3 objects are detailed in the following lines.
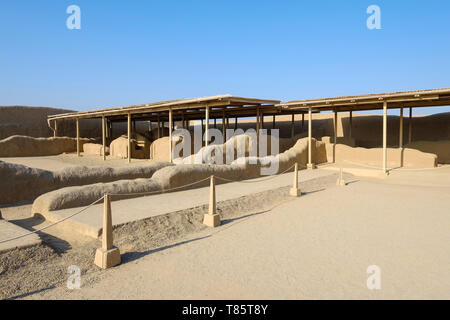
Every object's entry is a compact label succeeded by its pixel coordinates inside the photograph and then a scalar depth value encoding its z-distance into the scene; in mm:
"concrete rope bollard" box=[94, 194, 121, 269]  4172
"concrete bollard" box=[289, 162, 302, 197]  8837
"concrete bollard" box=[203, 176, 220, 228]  6027
